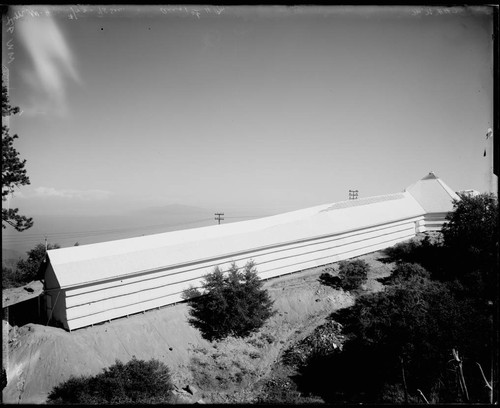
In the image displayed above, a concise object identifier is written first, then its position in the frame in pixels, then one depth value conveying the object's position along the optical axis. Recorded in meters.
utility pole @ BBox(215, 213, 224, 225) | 37.16
